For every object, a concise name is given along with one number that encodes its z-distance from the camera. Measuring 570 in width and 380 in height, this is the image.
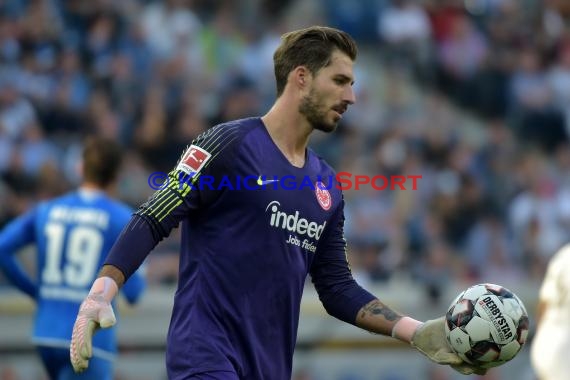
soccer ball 10.79
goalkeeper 10.70
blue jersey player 16.41
